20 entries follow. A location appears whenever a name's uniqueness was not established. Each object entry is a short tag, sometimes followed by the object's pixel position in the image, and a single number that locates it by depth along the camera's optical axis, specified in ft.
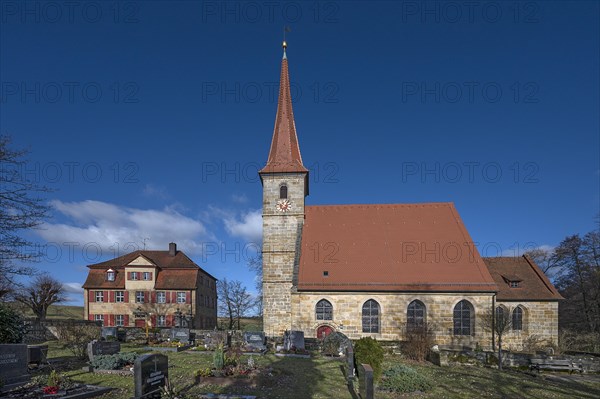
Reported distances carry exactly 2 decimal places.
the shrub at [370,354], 44.98
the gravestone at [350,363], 45.70
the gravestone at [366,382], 32.14
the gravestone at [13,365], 35.70
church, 80.53
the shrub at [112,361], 44.42
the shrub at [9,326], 46.75
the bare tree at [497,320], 67.15
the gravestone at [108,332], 79.10
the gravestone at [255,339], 66.73
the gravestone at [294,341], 66.08
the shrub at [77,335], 55.93
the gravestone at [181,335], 74.20
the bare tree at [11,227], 52.34
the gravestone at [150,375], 29.27
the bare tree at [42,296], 133.71
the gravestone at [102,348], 49.78
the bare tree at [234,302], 165.58
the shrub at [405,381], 40.22
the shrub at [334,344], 63.82
